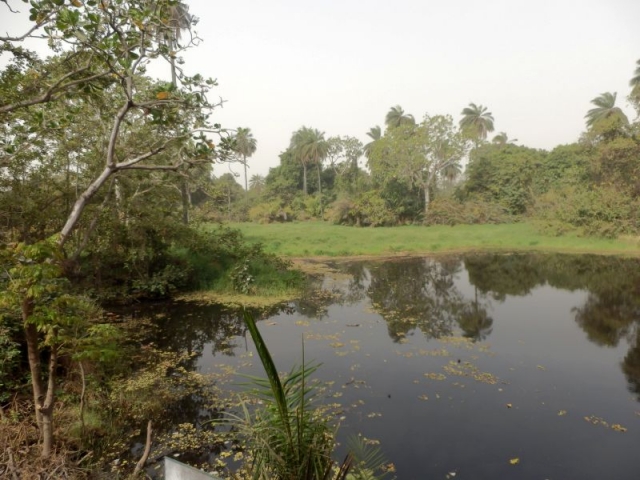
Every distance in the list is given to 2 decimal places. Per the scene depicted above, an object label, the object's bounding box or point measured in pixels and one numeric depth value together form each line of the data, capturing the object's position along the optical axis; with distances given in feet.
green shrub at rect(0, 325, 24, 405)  19.09
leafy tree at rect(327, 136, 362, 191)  171.73
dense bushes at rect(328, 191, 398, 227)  121.90
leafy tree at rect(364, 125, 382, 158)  183.21
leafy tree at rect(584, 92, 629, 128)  121.60
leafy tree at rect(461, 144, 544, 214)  122.11
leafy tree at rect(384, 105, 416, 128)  178.19
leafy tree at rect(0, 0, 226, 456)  13.01
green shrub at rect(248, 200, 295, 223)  152.56
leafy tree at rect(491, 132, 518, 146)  177.73
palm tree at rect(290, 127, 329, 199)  166.91
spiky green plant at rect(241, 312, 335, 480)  10.16
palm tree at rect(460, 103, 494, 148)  180.65
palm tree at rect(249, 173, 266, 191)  227.67
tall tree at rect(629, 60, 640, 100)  102.78
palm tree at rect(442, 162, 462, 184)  153.99
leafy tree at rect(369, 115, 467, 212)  116.57
